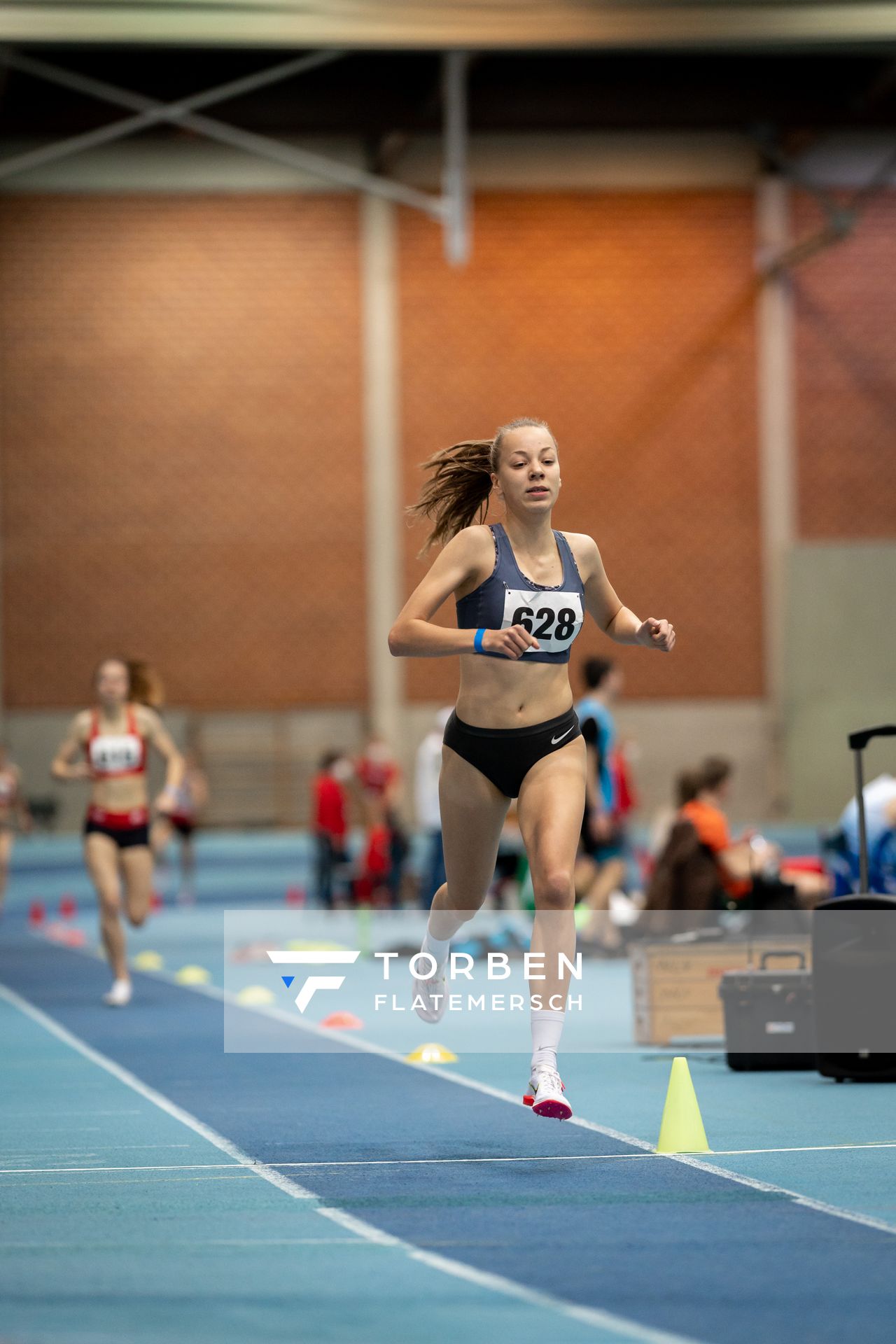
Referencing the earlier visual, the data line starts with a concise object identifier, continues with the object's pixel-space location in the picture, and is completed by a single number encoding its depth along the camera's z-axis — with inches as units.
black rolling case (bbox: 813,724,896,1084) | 286.4
